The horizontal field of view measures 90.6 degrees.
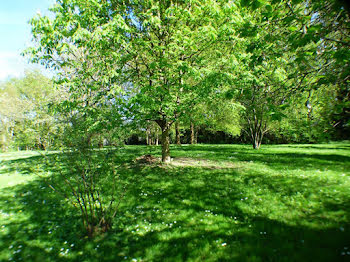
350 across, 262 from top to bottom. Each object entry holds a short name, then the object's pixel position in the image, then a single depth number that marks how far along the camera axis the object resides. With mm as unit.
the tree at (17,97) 33250
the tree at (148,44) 8070
